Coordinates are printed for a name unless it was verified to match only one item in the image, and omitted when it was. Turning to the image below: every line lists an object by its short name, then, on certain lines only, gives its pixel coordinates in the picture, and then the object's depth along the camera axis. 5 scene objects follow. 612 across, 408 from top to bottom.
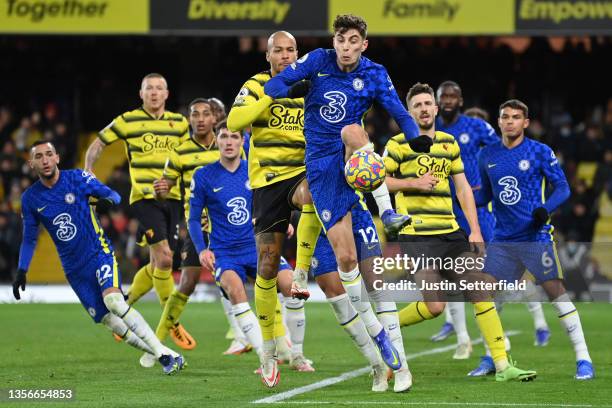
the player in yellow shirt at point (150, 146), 24.87
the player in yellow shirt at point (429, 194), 19.42
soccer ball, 15.34
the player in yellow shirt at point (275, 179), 16.97
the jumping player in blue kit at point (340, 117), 15.73
